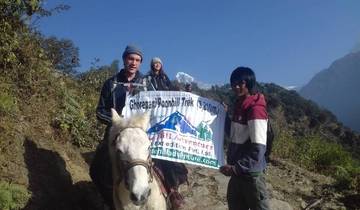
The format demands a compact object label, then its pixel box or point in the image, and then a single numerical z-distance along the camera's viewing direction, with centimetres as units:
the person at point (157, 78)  687
